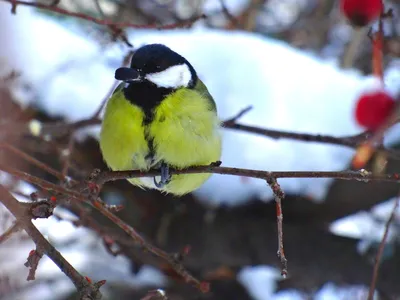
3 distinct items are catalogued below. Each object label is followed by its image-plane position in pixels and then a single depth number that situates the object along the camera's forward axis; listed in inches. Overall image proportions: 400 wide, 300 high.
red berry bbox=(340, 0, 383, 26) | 104.8
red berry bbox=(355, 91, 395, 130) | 102.3
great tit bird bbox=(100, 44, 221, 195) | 106.5
